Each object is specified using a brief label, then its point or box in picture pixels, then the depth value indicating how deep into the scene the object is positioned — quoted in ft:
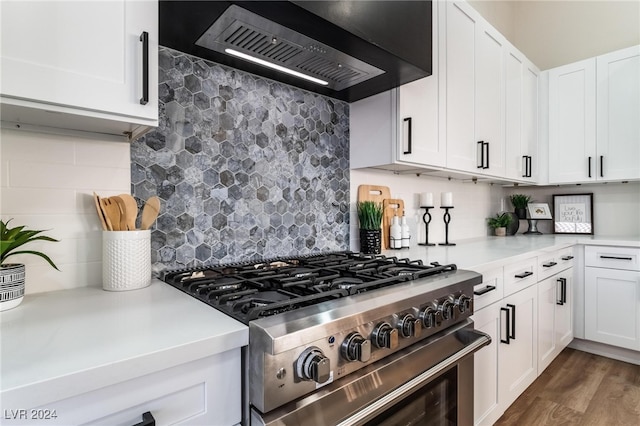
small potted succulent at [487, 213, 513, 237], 9.56
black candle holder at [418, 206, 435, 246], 7.35
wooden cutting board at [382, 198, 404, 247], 6.51
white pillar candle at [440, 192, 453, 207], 7.36
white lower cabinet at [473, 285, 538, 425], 5.00
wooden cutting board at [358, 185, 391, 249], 6.23
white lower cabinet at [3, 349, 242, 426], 1.78
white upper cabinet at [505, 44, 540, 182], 8.14
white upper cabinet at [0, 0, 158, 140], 2.44
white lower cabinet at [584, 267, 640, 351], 7.83
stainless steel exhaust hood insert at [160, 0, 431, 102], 3.33
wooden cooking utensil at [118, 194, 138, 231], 3.45
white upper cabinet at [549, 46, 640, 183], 8.45
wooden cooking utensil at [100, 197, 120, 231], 3.46
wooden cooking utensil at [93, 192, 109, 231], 3.43
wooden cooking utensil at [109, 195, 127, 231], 3.45
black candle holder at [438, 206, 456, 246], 7.47
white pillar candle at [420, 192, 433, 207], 7.02
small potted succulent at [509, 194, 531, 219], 10.25
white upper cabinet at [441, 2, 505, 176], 6.19
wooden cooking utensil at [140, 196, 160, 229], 3.68
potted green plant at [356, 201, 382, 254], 5.84
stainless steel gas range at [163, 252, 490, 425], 2.31
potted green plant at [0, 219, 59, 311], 2.64
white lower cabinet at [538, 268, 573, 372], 6.99
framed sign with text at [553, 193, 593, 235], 9.80
